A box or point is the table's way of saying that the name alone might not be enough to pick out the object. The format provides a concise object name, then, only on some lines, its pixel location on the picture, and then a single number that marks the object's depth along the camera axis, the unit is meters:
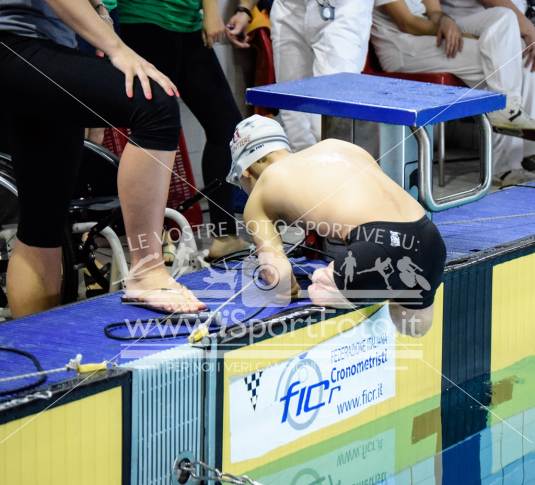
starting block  5.86
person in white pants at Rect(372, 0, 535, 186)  9.77
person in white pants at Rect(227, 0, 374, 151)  8.55
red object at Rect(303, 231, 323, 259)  6.37
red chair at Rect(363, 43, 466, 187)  9.80
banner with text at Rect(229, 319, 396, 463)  5.10
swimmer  5.25
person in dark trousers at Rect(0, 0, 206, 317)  4.75
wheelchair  6.27
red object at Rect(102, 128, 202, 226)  8.62
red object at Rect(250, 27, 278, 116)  9.62
